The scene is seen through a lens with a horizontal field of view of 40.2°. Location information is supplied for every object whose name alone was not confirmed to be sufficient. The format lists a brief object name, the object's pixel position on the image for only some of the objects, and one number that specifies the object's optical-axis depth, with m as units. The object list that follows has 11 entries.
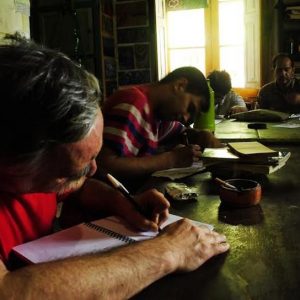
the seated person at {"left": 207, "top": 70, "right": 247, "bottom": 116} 4.61
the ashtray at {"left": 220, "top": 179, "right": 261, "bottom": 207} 1.22
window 6.04
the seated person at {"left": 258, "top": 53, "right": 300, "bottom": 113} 4.59
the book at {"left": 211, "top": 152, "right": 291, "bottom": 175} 1.54
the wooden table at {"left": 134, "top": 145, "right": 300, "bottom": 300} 0.77
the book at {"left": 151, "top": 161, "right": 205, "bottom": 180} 1.66
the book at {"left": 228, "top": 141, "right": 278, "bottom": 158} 1.54
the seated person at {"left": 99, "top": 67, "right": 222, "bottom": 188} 1.88
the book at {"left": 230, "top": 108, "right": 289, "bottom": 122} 3.29
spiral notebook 0.91
